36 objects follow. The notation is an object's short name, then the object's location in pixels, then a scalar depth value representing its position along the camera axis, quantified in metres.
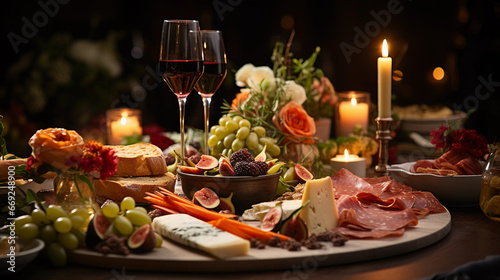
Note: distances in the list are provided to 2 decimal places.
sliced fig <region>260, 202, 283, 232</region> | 1.34
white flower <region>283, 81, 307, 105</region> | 2.28
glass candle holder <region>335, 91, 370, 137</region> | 2.98
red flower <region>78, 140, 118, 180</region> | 1.34
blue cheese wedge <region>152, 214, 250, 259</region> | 1.17
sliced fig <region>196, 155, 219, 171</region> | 1.67
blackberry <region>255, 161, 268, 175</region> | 1.59
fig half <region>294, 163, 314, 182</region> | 1.87
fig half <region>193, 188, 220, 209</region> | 1.53
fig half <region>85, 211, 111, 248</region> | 1.24
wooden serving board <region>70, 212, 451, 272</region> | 1.17
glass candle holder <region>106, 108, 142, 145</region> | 3.03
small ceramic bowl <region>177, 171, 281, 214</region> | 1.57
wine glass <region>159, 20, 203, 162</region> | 1.69
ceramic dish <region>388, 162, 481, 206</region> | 1.70
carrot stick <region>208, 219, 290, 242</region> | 1.30
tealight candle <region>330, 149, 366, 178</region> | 2.04
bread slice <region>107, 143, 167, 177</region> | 1.72
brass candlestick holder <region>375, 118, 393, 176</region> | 1.94
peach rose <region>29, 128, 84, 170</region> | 1.33
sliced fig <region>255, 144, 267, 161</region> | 1.77
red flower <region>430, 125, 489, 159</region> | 1.77
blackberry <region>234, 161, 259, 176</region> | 1.56
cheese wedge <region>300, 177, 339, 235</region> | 1.36
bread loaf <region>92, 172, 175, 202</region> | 1.64
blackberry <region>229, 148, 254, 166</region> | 1.59
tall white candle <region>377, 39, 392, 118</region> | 1.93
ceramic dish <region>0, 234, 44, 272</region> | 1.12
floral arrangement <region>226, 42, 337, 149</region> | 2.12
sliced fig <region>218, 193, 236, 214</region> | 1.56
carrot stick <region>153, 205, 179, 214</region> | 1.49
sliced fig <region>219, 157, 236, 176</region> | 1.58
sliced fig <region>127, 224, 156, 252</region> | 1.21
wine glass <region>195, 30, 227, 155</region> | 1.85
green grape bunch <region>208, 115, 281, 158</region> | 1.97
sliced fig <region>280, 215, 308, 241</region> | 1.32
